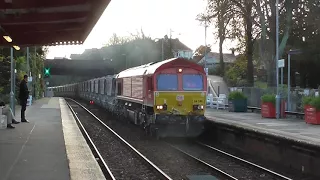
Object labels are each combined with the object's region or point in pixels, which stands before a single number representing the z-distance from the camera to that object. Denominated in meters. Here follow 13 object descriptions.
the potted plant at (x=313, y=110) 19.47
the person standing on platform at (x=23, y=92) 19.89
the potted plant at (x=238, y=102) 29.20
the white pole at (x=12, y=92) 22.17
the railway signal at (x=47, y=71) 50.66
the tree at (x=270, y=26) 35.81
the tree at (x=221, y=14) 36.84
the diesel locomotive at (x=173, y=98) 18.08
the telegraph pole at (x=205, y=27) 39.78
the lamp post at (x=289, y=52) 24.11
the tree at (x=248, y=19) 37.50
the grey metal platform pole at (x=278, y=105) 23.65
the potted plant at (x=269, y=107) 24.20
